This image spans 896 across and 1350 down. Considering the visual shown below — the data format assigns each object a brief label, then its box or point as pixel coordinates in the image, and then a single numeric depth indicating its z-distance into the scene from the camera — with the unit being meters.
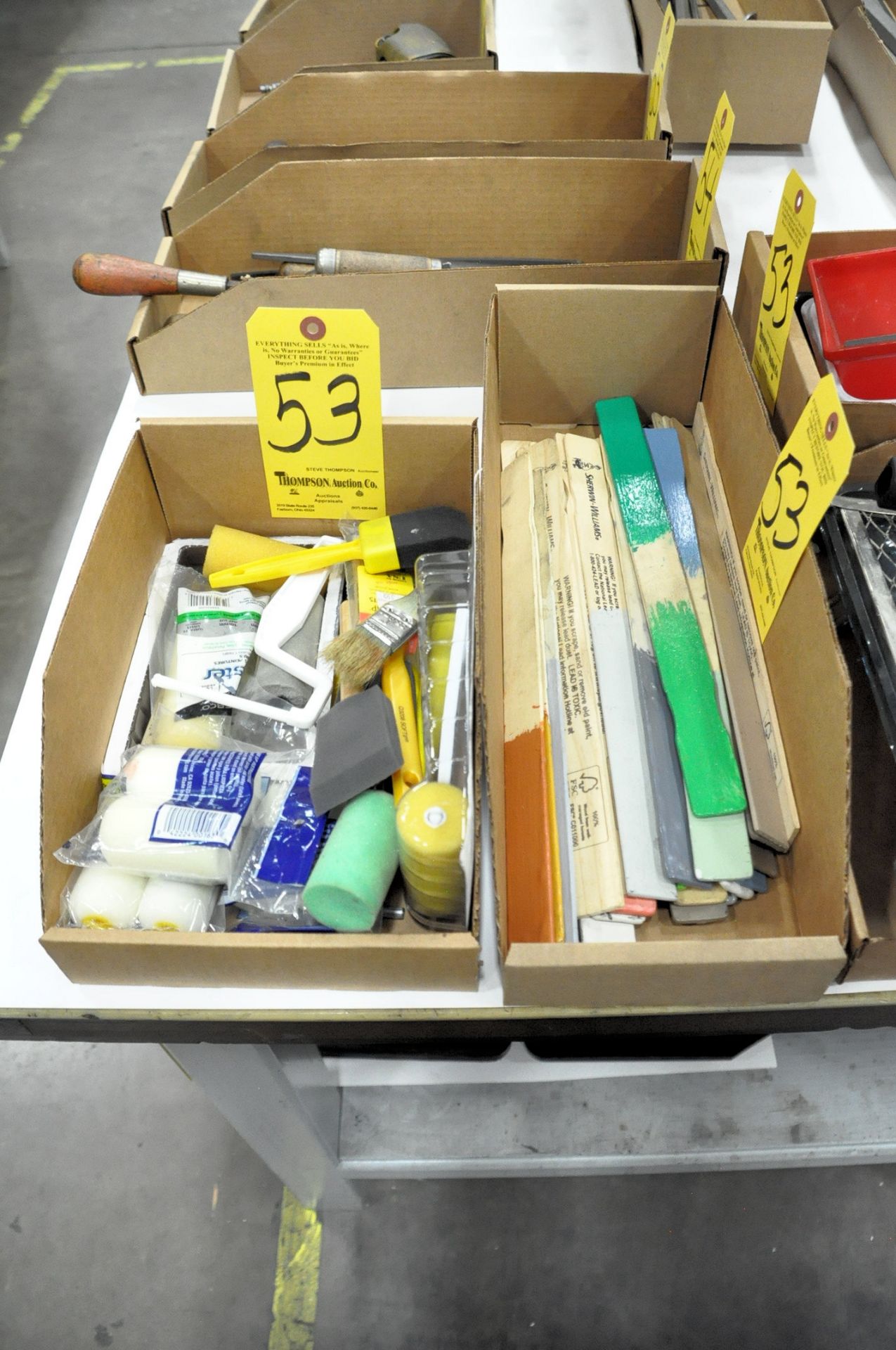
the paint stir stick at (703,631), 0.83
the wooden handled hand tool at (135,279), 1.23
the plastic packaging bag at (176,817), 0.80
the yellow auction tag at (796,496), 0.74
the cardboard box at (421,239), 1.16
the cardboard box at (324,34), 1.82
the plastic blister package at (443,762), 0.72
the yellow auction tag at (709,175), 1.07
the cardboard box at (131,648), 0.72
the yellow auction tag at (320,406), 1.04
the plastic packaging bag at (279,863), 0.82
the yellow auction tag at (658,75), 1.33
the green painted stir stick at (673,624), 0.87
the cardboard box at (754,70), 1.52
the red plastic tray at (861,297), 1.09
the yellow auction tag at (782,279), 0.93
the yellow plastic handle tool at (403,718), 0.89
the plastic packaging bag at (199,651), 0.98
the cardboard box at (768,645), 0.70
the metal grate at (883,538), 0.85
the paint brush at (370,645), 0.97
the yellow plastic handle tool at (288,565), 1.10
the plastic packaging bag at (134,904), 0.80
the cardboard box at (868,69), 1.61
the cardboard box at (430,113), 1.51
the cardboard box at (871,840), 0.72
